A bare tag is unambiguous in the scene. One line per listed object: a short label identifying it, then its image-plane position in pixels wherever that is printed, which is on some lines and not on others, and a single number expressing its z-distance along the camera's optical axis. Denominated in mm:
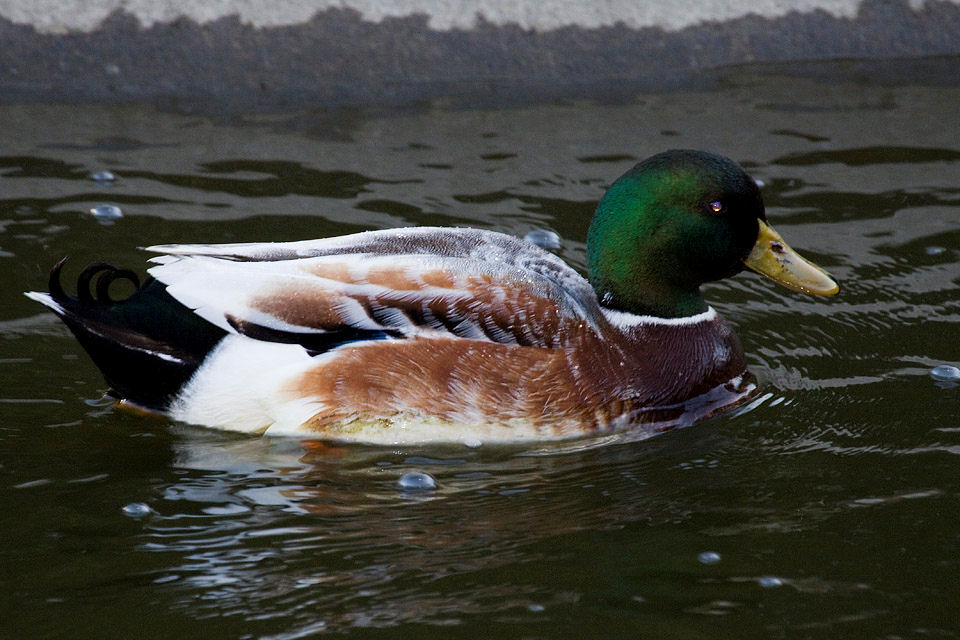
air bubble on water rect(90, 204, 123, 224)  13156
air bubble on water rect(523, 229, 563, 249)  13156
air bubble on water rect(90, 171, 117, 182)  13879
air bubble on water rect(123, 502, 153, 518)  8664
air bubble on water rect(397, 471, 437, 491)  9164
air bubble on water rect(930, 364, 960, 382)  10727
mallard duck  9750
